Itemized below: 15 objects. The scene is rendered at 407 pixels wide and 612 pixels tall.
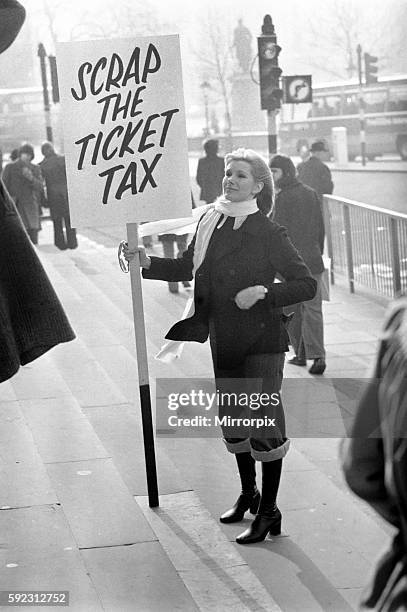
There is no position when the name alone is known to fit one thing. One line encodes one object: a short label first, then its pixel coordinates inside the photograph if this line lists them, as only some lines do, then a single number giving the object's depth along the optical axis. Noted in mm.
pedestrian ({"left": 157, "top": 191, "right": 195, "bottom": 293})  12695
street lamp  37781
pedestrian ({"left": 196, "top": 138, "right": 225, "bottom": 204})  16172
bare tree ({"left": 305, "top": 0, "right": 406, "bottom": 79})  32688
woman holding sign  5234
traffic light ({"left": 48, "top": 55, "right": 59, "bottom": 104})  23680
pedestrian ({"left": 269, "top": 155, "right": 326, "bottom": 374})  8883
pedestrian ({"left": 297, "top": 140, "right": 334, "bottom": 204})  14461
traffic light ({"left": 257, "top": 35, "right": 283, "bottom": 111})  15883
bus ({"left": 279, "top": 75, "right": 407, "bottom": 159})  35594
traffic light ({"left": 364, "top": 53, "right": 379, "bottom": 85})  29305
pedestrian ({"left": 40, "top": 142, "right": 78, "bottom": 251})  17062
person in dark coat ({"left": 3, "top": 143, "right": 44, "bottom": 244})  16812
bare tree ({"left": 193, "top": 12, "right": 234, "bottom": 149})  35188
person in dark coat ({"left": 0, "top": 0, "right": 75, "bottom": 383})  2711
